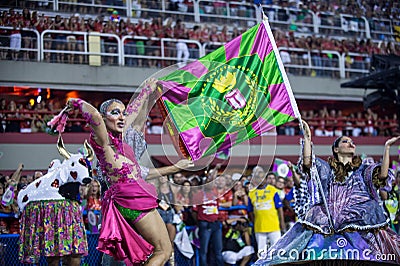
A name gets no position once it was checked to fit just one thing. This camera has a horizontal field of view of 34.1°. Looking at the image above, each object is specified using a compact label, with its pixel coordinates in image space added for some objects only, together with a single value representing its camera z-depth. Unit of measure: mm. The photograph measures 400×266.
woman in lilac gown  6387
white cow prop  7027
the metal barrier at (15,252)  8094
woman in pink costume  5043
